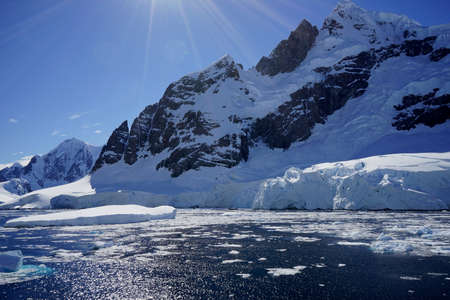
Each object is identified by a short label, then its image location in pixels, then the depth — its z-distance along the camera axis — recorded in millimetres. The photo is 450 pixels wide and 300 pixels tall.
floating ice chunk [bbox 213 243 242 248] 16156
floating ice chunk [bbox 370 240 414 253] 13914
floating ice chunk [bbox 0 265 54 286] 10459
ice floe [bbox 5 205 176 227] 30125
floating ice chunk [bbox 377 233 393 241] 15566
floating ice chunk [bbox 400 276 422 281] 9683
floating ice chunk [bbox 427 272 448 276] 10125
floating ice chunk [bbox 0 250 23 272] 11242
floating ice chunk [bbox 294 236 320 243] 17281
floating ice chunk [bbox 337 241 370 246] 16017
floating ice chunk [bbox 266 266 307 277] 10688
